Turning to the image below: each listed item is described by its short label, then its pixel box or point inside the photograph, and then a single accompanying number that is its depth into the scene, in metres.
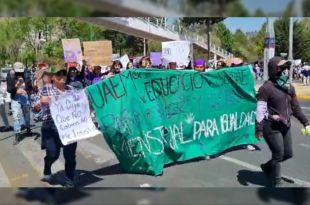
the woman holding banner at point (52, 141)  2.40
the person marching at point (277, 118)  2.56
